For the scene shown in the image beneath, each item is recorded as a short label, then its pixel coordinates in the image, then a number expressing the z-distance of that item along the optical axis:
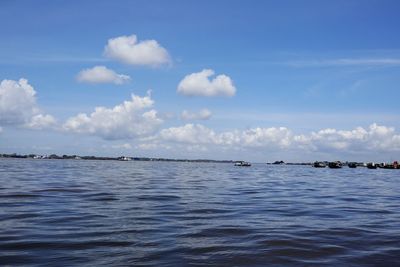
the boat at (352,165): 172.50
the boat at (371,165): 152.62
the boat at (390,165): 146.16
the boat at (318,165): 168.84
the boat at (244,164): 184.38
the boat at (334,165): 143.50
